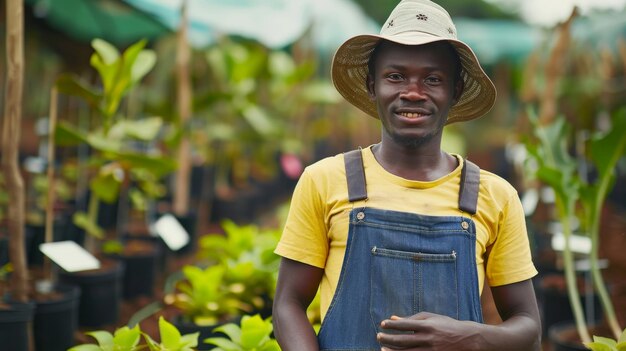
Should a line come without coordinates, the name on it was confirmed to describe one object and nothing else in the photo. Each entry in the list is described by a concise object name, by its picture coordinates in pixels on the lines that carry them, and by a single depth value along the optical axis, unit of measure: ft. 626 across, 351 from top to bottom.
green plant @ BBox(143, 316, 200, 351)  7.07
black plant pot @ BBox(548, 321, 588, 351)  10.34
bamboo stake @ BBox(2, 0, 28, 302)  9.46
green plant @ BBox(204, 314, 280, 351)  7.13
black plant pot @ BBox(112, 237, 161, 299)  14.51
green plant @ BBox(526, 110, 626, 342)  9.83
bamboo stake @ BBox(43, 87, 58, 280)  11.17
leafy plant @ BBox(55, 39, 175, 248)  11.48
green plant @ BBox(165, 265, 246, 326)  9.57
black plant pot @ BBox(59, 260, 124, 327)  12.30
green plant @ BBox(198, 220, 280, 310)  10.21
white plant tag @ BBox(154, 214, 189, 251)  11.86
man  5.29
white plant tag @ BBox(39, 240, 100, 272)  9.25
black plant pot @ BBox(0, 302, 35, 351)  8.86
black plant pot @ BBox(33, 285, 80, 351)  10.00
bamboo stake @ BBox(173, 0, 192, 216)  17.56
